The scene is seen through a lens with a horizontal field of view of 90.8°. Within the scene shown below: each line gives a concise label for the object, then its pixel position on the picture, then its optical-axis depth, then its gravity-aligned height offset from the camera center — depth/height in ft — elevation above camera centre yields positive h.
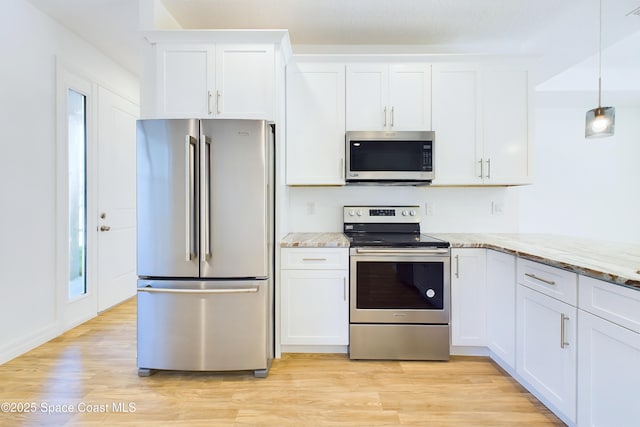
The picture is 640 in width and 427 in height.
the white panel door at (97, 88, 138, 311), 10.97 +0.44
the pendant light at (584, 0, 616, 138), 7.70 +2.23
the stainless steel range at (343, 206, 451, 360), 7.66 -2.16
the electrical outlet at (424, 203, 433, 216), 9.91 +0.09
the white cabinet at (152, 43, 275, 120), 7.72 +3.20
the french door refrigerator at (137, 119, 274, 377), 6.76 -0.77
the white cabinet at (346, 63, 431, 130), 8.77 +3.19
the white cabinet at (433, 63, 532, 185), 8.79 +2.53
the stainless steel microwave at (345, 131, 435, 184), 8.57 +1.45
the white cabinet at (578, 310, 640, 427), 4.00 -2.21
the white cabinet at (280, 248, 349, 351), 7.80 -2.06
